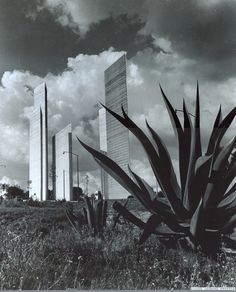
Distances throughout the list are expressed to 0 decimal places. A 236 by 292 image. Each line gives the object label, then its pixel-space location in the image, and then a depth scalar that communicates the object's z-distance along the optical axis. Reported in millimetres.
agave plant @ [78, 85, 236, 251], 2527
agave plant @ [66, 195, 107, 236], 2937
